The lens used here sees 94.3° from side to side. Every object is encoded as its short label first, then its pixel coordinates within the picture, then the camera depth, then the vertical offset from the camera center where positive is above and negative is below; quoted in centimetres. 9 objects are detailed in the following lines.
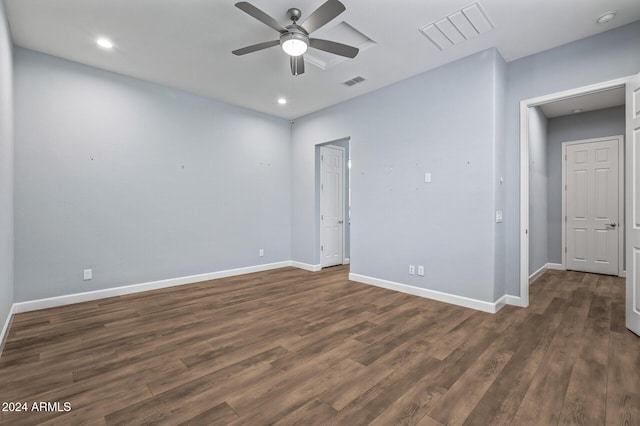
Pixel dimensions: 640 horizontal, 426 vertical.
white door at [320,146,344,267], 606 +10
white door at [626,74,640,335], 283 +2
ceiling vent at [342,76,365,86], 429 +190
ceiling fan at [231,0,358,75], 238 +158
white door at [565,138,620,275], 545 +1
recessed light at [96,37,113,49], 329 +193
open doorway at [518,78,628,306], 362 +58
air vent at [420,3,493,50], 284 +186
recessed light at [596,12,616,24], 283 +183
